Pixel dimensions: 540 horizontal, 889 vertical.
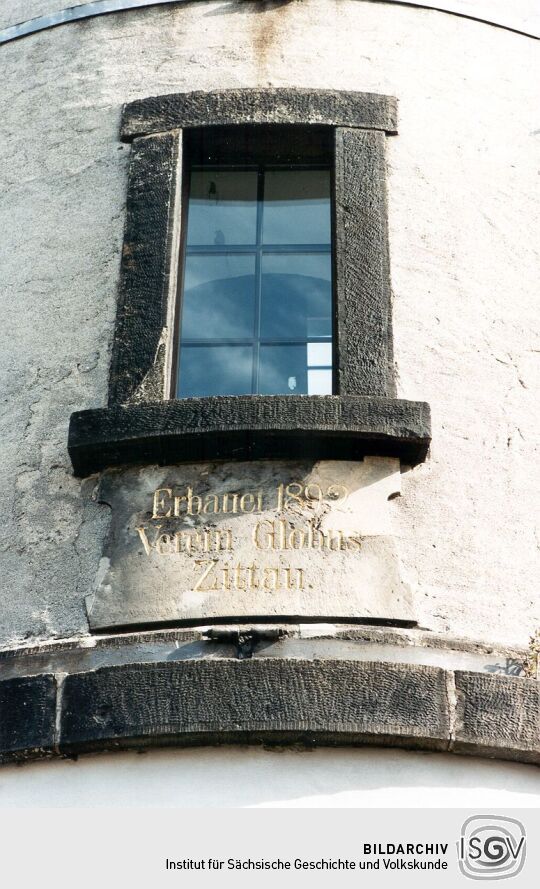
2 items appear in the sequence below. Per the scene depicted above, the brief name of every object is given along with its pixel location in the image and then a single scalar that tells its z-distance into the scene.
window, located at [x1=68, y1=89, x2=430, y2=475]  6.86
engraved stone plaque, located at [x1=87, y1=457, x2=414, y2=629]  6.53
